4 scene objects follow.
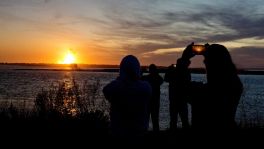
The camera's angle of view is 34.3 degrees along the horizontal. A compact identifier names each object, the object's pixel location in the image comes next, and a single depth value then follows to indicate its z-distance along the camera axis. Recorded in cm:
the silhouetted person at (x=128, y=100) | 491
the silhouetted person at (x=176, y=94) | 977
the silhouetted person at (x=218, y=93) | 464
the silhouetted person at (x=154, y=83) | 1095
